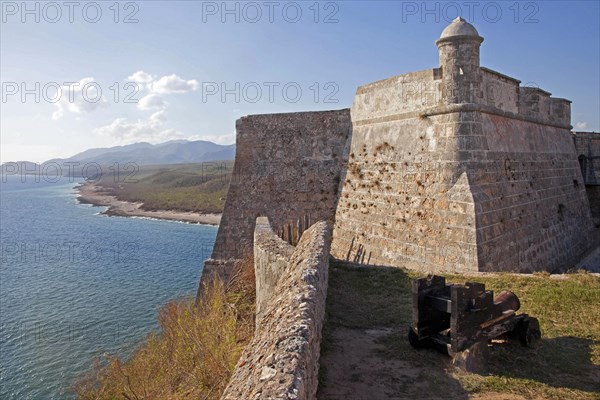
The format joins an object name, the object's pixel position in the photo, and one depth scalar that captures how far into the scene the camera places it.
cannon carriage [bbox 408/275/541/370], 4.97
